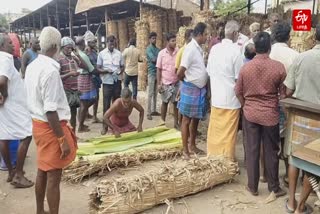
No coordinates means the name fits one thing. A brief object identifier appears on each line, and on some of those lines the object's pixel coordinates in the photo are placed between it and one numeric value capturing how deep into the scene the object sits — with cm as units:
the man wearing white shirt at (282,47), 403
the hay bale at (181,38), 797
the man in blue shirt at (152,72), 780
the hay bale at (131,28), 1183
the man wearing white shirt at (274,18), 508
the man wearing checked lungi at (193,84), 487
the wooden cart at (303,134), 314
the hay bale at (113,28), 1211
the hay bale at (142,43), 991
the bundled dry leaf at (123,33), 1191
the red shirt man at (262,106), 373
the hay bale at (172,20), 1047
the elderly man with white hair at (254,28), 534
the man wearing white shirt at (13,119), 434
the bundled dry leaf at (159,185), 342
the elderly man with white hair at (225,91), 444
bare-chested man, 544
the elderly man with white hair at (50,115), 295
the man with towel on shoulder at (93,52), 707
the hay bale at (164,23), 1027
